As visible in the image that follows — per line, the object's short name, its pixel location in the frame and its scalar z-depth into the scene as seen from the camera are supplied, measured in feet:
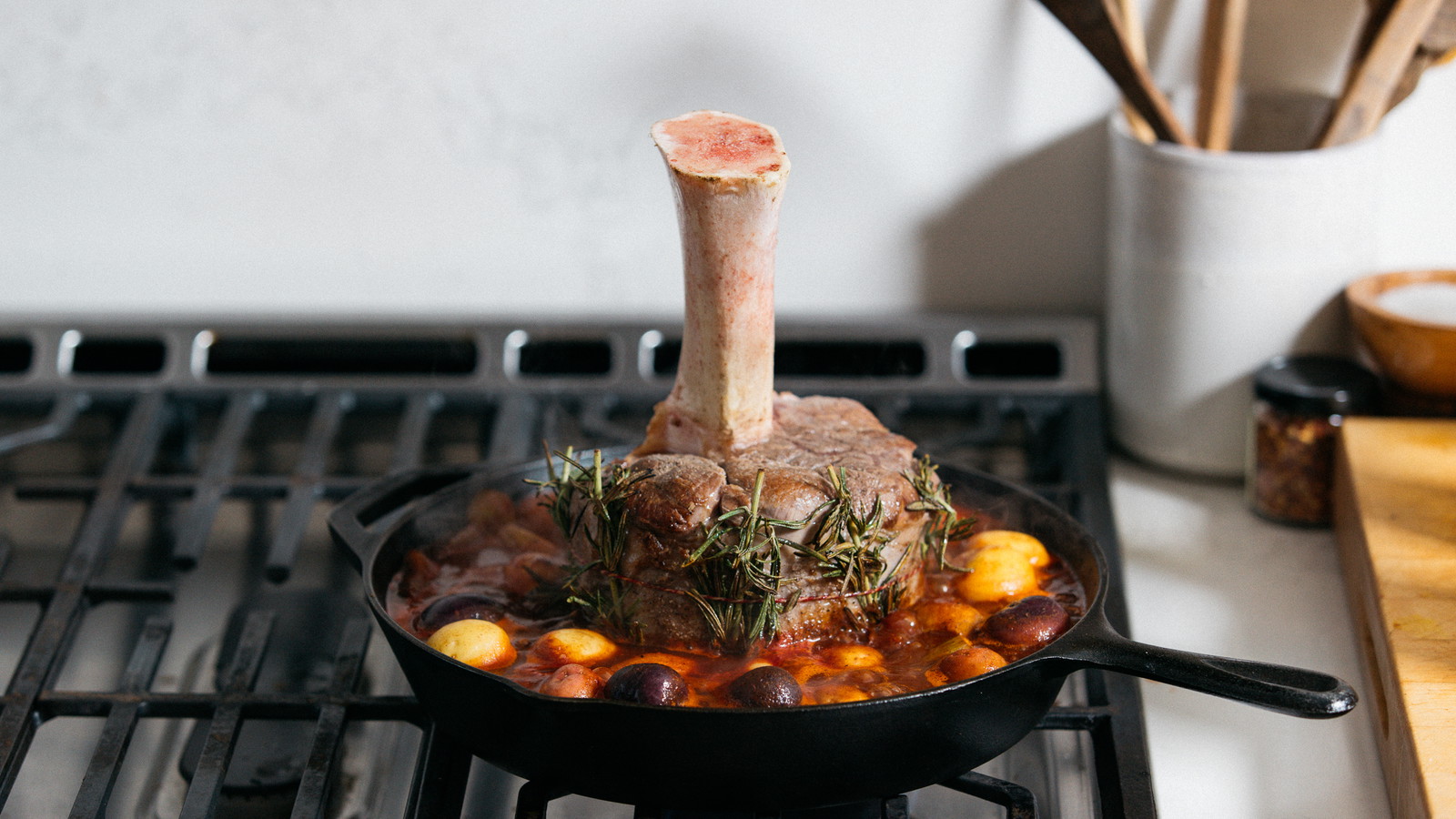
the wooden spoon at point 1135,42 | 3.78
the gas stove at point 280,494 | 2.76
